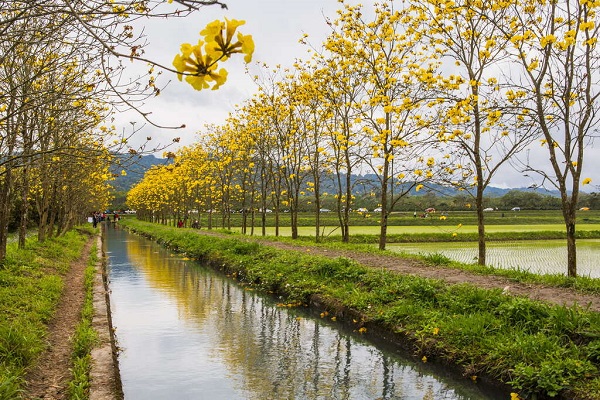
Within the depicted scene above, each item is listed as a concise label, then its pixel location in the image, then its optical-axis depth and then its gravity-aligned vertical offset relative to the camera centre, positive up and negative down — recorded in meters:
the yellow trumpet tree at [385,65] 13.12 +4.09
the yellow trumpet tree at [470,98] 9.94 +2.25
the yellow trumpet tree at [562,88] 9.35 +2.18
